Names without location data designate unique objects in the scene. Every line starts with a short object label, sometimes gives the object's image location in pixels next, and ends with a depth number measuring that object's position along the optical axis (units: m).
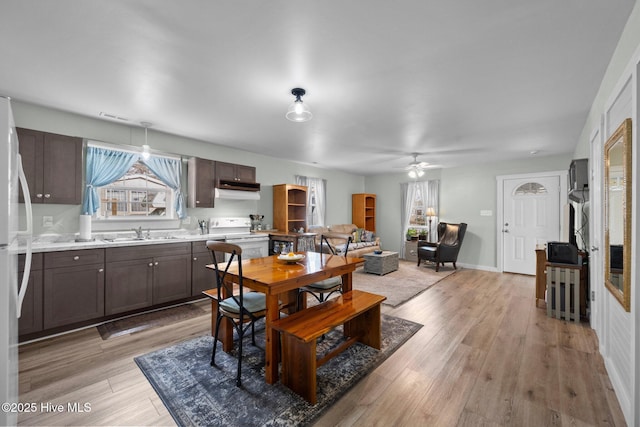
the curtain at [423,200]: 6.89
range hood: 4.41
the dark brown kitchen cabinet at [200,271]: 3.78
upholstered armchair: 5.94
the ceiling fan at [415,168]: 5.24
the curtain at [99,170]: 3.32
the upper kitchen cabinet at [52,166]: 2.85
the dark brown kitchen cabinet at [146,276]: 3.10
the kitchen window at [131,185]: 3.37
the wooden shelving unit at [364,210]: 7.72
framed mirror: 1.58
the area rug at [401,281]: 4.16
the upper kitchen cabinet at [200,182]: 4.18
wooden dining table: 2.02
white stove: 4.38
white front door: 5.30
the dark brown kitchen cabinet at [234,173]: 4.46
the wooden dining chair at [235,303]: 2.03
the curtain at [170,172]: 3.91
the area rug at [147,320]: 2.87
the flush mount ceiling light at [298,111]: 2.43
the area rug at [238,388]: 1.68
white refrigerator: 1.17
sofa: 6.07
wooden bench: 1.82
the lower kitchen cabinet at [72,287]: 2.70
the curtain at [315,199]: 6.61
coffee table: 5.48
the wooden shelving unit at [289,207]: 5.38
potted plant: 7.02
